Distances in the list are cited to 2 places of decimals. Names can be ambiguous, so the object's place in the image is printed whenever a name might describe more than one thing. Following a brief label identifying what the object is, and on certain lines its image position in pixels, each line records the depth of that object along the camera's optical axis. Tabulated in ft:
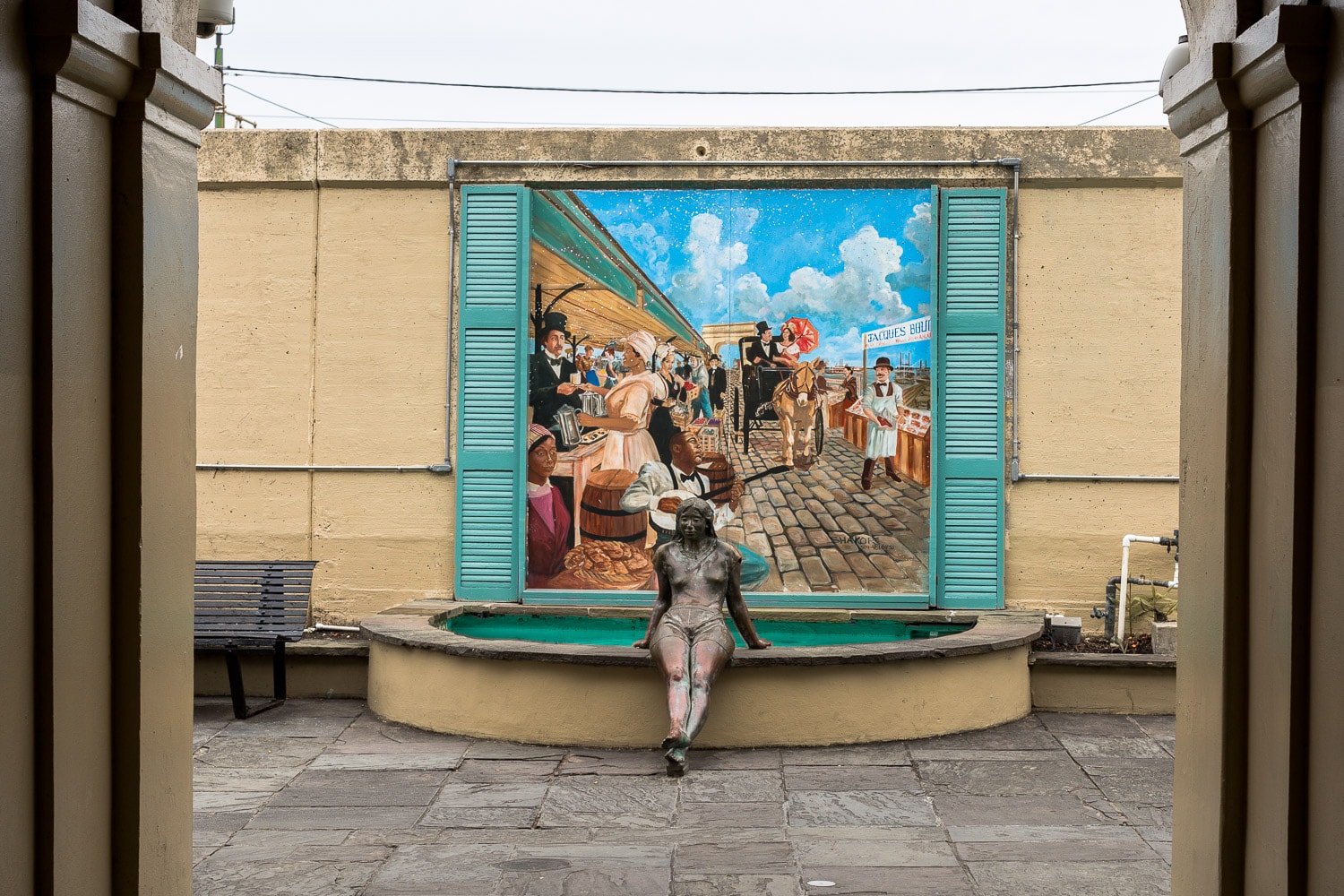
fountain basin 26.61
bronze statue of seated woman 25.41
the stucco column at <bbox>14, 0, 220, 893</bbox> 11.60
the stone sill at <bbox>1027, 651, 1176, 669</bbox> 29.94
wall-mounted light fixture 14.87
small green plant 34.94
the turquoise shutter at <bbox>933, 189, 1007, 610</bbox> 35.78
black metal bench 29.94
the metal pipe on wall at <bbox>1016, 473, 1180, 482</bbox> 35.60
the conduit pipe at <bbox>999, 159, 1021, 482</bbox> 35.91
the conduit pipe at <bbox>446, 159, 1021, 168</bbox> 35.99
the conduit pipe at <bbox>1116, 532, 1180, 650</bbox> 34.12
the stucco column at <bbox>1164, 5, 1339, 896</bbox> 11.66
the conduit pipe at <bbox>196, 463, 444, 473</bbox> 36.76
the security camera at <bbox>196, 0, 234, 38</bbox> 15.99
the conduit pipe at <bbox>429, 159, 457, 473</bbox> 36.47
